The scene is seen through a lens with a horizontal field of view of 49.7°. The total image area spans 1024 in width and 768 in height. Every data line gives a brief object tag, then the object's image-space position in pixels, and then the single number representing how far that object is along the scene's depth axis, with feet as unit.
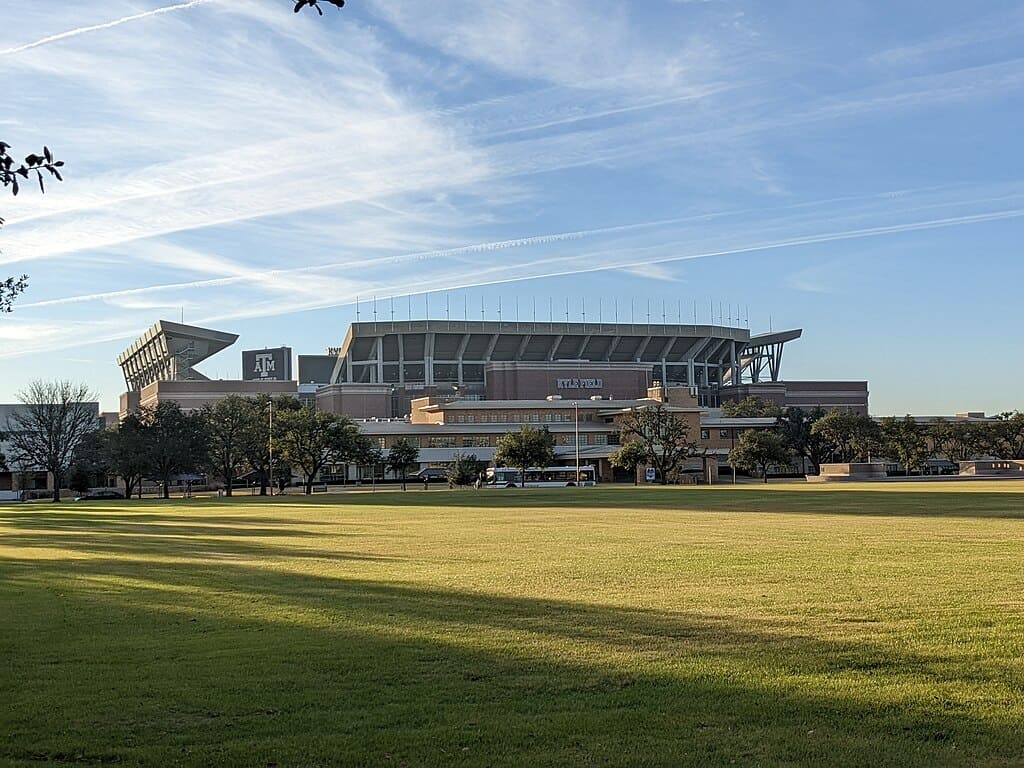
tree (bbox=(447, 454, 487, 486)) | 362.53
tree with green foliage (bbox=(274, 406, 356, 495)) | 322.75
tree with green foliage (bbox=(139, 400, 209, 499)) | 314.35
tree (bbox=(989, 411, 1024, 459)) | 423.64
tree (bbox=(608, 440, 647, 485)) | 352.90
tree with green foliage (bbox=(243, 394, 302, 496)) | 332.80
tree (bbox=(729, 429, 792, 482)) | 377.09
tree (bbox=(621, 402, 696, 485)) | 355.36
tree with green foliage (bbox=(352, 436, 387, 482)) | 327.26
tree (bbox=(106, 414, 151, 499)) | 311.47
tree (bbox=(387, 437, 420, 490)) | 391.45
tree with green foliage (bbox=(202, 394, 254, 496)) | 330.13
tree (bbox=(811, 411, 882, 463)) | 403.54
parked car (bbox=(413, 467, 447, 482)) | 432.66
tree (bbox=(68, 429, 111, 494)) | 334.65
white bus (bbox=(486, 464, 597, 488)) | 401.29
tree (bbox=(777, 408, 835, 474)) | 430.20
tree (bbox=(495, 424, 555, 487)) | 359.46
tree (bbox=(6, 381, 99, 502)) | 334.44
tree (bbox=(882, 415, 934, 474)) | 399.65
